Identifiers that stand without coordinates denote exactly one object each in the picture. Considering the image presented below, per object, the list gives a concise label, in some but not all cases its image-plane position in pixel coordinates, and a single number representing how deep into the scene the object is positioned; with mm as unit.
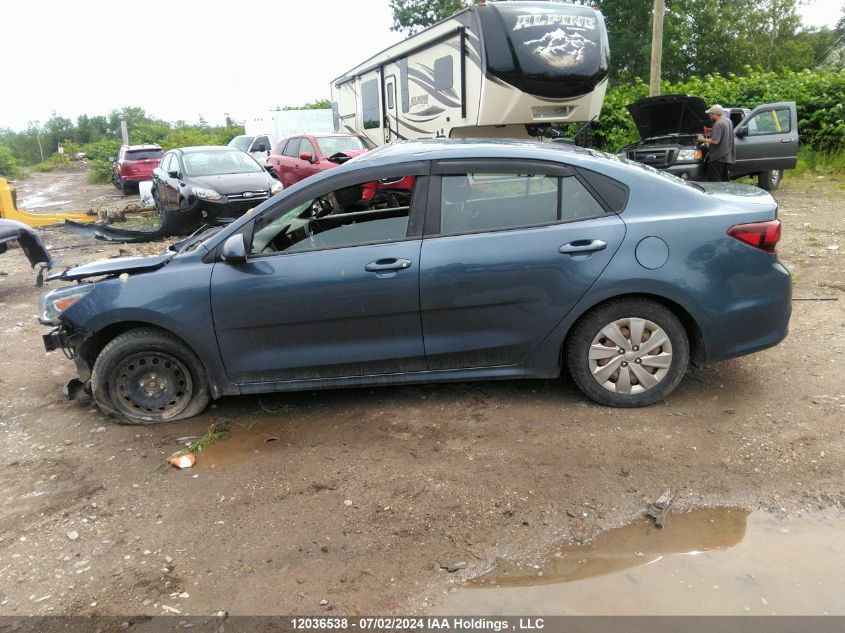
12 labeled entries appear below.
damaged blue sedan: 3930
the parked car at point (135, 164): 23531
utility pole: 17391
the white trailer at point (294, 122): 25031
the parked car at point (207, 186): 11047
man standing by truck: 10867
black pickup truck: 12211
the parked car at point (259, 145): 21484
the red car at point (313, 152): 13102
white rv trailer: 10414
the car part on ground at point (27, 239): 7785
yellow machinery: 11274
